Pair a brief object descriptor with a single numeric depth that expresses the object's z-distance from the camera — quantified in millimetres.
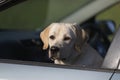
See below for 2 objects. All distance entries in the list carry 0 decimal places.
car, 4259
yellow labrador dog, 5523
